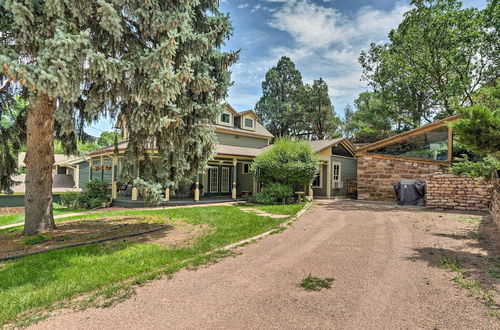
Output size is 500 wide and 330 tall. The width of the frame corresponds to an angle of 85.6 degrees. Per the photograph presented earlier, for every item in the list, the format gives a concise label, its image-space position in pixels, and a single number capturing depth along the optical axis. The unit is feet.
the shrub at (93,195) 42.30
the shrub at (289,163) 46.50
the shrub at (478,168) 25.99
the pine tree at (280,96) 121.49
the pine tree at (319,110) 107.45
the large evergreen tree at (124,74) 16.01
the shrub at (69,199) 44.20
